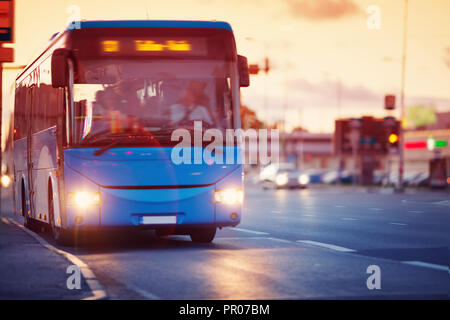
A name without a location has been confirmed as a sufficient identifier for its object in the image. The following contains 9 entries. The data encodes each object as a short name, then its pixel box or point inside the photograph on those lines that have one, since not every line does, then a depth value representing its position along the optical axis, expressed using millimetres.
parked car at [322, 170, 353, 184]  82125
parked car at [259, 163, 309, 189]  61125
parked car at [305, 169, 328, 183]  85938
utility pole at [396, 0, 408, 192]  53344
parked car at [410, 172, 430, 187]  69062
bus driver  12977
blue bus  12867
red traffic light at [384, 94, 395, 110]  48125
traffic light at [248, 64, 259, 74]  40188
